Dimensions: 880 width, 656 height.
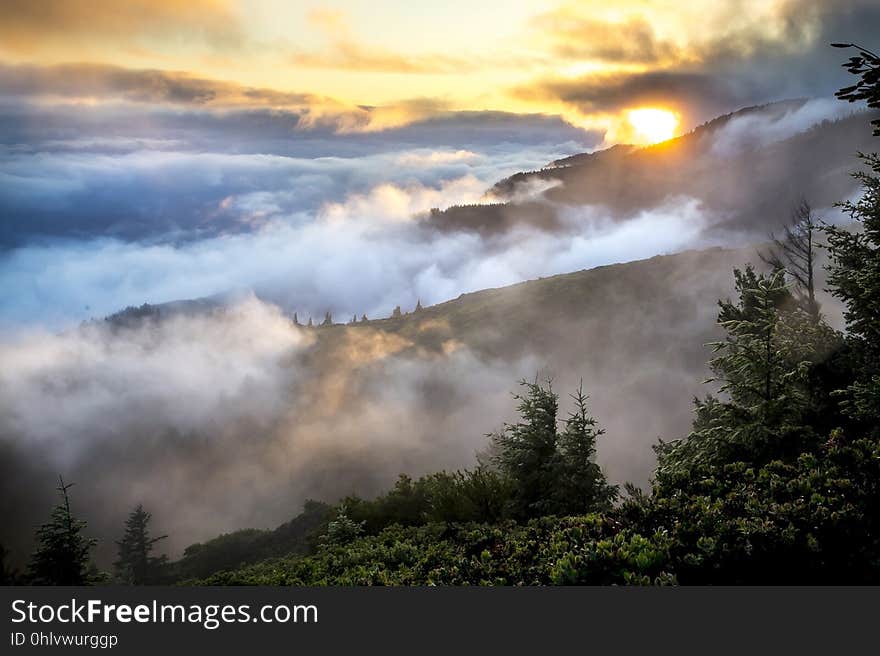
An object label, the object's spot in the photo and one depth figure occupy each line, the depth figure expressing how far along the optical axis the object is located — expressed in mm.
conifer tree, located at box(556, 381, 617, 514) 19547
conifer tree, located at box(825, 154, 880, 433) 14217
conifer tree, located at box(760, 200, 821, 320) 30698
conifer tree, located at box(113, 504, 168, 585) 90062
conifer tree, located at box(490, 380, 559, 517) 19969
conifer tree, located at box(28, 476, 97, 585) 22172
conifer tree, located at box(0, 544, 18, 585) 18434
